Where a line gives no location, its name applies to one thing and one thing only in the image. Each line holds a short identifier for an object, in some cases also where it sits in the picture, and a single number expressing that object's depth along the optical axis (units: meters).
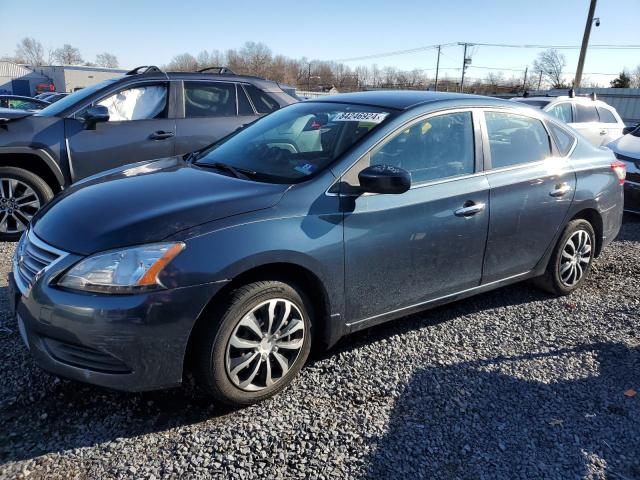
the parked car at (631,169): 7.30
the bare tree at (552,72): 68.35
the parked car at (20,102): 15.08
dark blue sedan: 2.42
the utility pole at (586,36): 25.72
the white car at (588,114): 10.45
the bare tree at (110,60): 129.44
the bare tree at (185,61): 93.38
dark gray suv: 5.23
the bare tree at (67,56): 129.25
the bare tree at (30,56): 129.25
